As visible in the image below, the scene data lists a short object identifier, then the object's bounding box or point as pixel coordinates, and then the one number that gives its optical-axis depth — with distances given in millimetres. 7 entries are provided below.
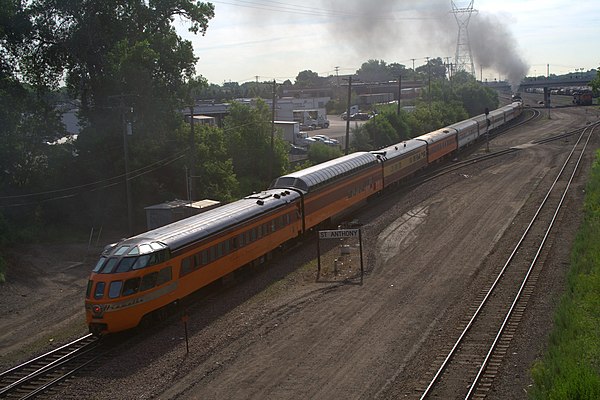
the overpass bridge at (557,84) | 184812
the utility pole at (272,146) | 42978
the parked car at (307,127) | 105050
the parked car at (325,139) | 75850
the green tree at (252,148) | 46844
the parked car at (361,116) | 117300
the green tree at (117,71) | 38500
